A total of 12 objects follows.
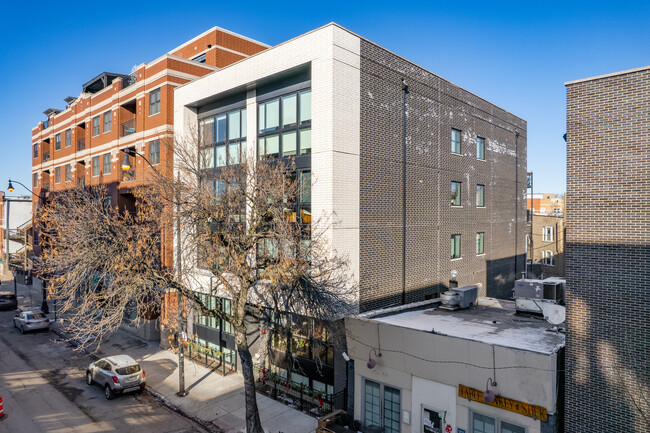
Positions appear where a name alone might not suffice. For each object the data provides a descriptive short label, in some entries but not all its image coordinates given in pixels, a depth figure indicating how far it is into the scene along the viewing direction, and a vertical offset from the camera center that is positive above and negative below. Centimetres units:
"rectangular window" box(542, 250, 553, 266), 4097 -417
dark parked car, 3672 -781
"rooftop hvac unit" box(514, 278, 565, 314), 1450 -288
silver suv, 1736 -699
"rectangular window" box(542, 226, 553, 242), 4197 -187
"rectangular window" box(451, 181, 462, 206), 2240 +124
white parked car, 2844 -746
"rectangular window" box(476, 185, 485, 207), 2459 +125
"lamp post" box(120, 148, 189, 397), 1751 -665
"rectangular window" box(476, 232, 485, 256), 2473 -166
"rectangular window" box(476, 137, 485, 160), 2455 +419
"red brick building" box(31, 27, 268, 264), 2500 +743
